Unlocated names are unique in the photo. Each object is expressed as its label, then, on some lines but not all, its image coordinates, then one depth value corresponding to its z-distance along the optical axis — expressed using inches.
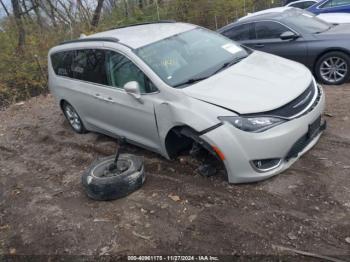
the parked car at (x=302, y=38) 278.1
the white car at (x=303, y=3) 589.3
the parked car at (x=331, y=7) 448.1
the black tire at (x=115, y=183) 182.1
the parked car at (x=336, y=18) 332.5
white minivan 163.2
